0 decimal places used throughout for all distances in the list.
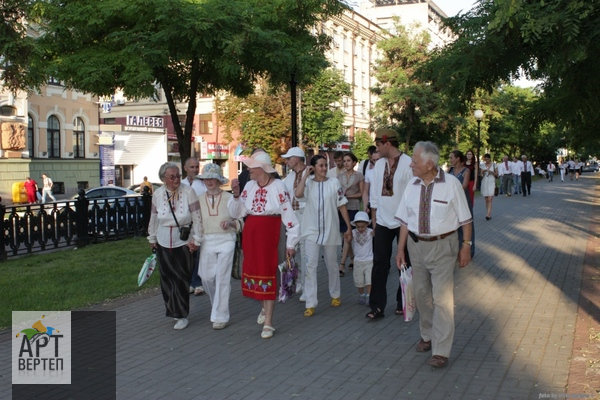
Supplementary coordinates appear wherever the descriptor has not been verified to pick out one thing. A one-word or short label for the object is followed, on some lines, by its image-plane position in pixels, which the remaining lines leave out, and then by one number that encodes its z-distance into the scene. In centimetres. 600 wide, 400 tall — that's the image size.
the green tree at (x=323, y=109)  4375
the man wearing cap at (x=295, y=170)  820
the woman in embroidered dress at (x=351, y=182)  1068
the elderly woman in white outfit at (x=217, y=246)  724
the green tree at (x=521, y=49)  702
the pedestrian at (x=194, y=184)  903
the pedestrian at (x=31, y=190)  3083
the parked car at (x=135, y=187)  3275
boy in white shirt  831
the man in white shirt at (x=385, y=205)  736
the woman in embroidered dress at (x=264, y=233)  693
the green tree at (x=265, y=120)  4338
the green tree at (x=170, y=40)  1215
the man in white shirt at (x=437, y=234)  576
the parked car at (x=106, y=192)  2456
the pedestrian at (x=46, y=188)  3344
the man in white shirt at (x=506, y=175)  3149
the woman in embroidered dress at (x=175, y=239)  732
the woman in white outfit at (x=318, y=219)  781
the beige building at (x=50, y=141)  3503
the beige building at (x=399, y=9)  8688
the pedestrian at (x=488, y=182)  1972
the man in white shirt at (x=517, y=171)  3216
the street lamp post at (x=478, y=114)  3203
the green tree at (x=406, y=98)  4088
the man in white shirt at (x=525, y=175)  3132
